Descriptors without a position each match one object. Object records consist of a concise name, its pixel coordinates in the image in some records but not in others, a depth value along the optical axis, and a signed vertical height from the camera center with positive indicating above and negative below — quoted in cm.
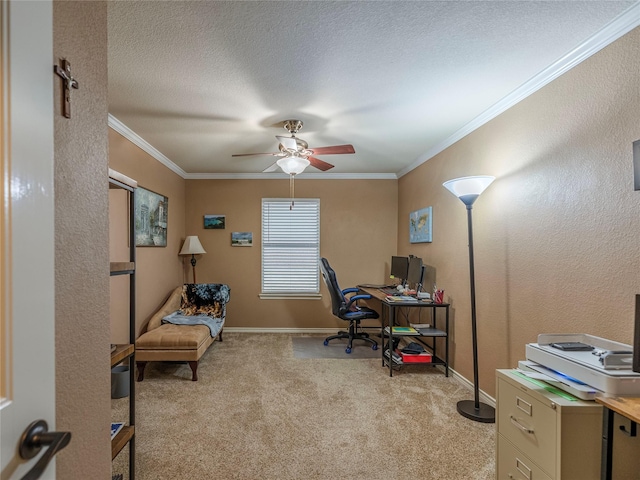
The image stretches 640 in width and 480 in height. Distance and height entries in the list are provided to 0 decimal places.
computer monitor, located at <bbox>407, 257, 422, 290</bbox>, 385 -41
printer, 128 -56
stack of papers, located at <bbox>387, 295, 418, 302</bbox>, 345 -65
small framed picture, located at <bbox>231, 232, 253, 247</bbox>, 499 +0
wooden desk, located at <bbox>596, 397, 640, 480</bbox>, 121 -73
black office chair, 403 -90
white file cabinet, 134 -87
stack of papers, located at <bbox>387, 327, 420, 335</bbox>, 335 -97
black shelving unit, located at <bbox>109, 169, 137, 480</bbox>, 141 -50
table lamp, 461 -11
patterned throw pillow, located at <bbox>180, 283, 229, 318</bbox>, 423 -79
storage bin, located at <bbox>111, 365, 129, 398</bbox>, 263 -119
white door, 54 +1
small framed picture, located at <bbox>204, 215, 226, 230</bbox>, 498 +27
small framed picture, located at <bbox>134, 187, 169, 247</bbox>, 350 +25
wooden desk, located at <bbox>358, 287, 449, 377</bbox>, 330 -96
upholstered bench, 314 -95
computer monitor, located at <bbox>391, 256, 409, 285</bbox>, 428 -39
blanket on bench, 366 -94
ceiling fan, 282 +81
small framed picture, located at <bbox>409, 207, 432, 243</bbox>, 389 +17
